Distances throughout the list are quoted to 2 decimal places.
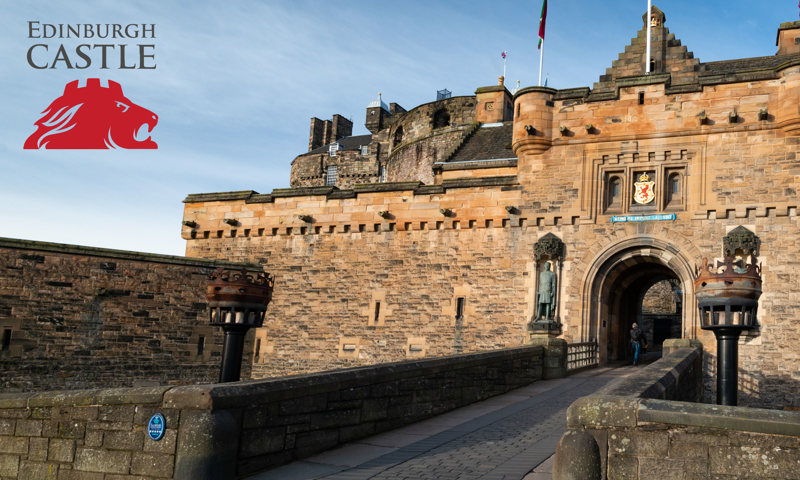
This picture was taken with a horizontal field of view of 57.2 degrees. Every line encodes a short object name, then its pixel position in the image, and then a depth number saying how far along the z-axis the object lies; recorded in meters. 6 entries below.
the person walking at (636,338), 20.59
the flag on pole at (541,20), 24.27
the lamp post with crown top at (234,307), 9.87
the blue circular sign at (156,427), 6.23
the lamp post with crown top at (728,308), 9.72
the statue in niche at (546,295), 20.28
